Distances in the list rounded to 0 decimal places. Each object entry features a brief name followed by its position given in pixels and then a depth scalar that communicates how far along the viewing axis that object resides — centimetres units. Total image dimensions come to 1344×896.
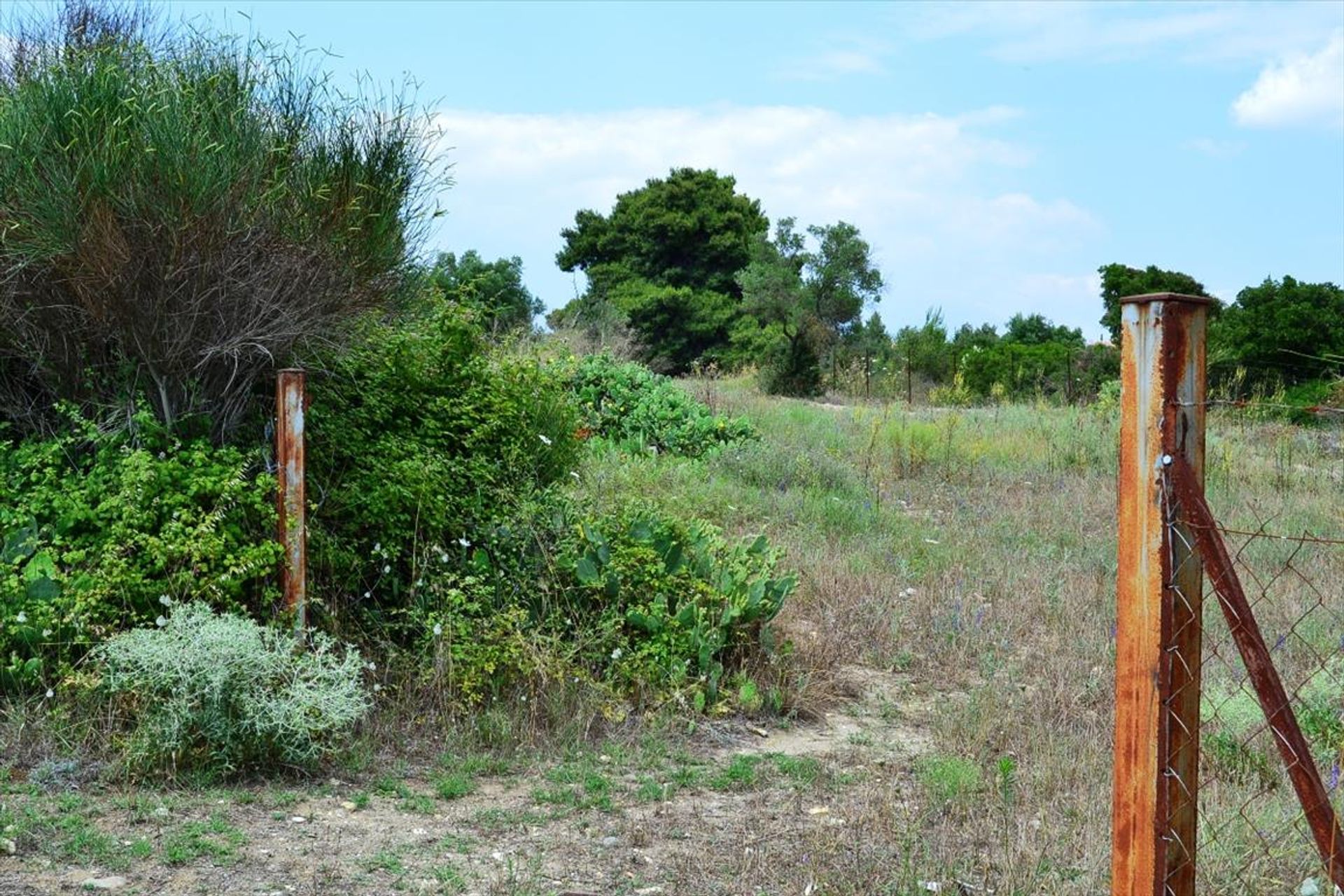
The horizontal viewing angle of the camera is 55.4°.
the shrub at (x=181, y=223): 559
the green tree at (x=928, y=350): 2550
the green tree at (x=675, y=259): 3475
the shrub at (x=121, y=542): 557
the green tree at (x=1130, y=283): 2602
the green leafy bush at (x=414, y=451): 642
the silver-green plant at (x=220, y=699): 506
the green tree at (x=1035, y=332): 3362
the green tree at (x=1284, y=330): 2011
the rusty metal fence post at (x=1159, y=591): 302
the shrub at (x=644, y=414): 1295
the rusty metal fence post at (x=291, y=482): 589
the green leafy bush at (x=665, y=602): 617
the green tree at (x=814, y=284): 3017
